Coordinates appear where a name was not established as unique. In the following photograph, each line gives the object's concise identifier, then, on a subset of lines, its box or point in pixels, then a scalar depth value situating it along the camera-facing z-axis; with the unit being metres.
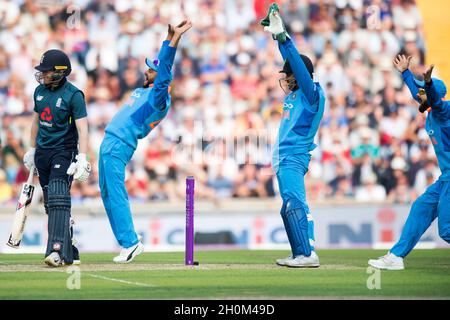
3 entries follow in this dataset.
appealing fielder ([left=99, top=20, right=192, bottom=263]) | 12.44
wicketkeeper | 11.92
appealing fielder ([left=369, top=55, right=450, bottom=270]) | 11.86
